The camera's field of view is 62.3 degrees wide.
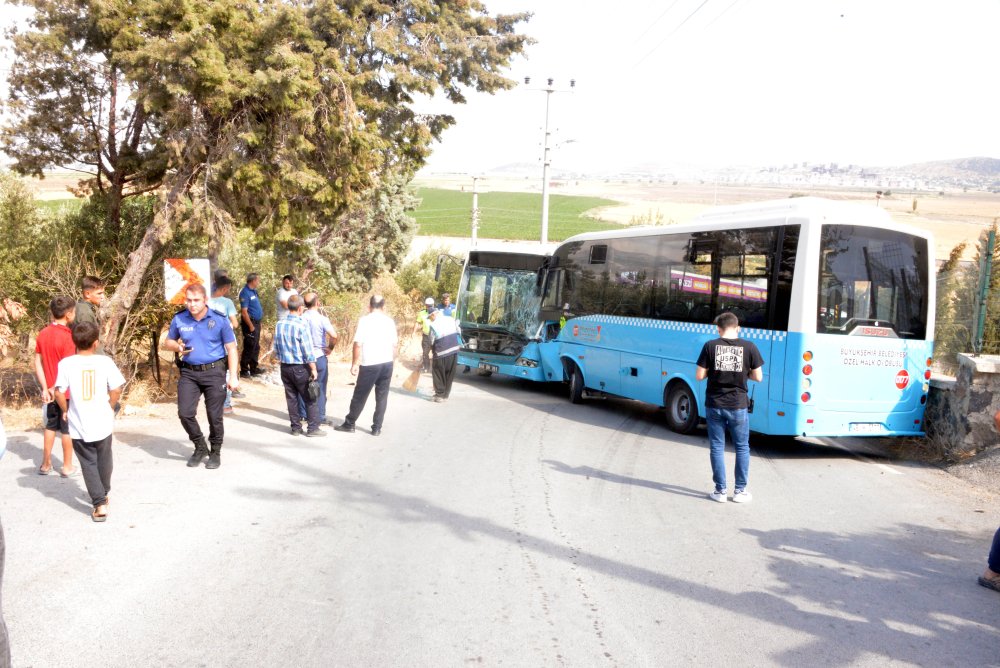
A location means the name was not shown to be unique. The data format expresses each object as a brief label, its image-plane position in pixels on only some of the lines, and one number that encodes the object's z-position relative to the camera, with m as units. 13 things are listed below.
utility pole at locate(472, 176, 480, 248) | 34.69
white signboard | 10.62
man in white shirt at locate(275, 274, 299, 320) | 13.24
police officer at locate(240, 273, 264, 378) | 13.85
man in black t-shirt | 7.80
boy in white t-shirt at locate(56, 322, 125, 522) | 6.23
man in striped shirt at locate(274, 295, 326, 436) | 9.73
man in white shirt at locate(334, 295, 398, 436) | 10.20
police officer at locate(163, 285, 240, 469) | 7.94
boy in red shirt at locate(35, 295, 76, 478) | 7.52
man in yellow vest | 17.25
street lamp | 33.38
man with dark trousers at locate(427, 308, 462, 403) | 13.72
